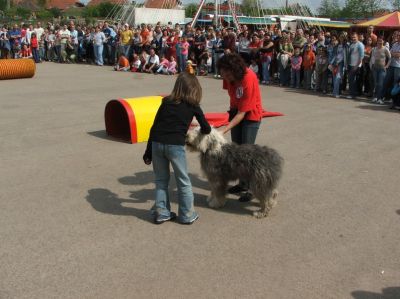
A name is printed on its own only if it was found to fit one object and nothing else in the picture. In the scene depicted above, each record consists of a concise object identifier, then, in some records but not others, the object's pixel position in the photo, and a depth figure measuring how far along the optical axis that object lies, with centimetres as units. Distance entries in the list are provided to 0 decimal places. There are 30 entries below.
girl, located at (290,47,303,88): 1555
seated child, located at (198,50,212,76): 1967
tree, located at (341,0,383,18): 6328
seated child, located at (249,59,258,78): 1702
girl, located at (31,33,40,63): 2475
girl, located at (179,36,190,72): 1973
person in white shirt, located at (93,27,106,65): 2336
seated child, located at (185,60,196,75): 1874
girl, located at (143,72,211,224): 482
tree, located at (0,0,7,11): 7893
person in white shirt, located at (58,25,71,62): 2473
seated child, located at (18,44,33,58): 2544
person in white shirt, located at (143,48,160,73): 2055
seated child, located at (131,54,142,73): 2127
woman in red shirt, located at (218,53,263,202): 547
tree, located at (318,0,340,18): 7069
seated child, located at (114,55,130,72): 2164
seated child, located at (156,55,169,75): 2044
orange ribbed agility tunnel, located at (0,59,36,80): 1761
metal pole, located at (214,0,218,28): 2820
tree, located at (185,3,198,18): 6781
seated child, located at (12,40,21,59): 2534
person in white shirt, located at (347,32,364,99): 1338
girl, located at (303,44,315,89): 1512
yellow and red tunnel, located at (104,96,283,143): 847
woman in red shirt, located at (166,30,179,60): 2042
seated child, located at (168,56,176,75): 2022
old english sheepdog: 525
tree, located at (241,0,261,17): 3257
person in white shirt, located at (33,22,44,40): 2577
